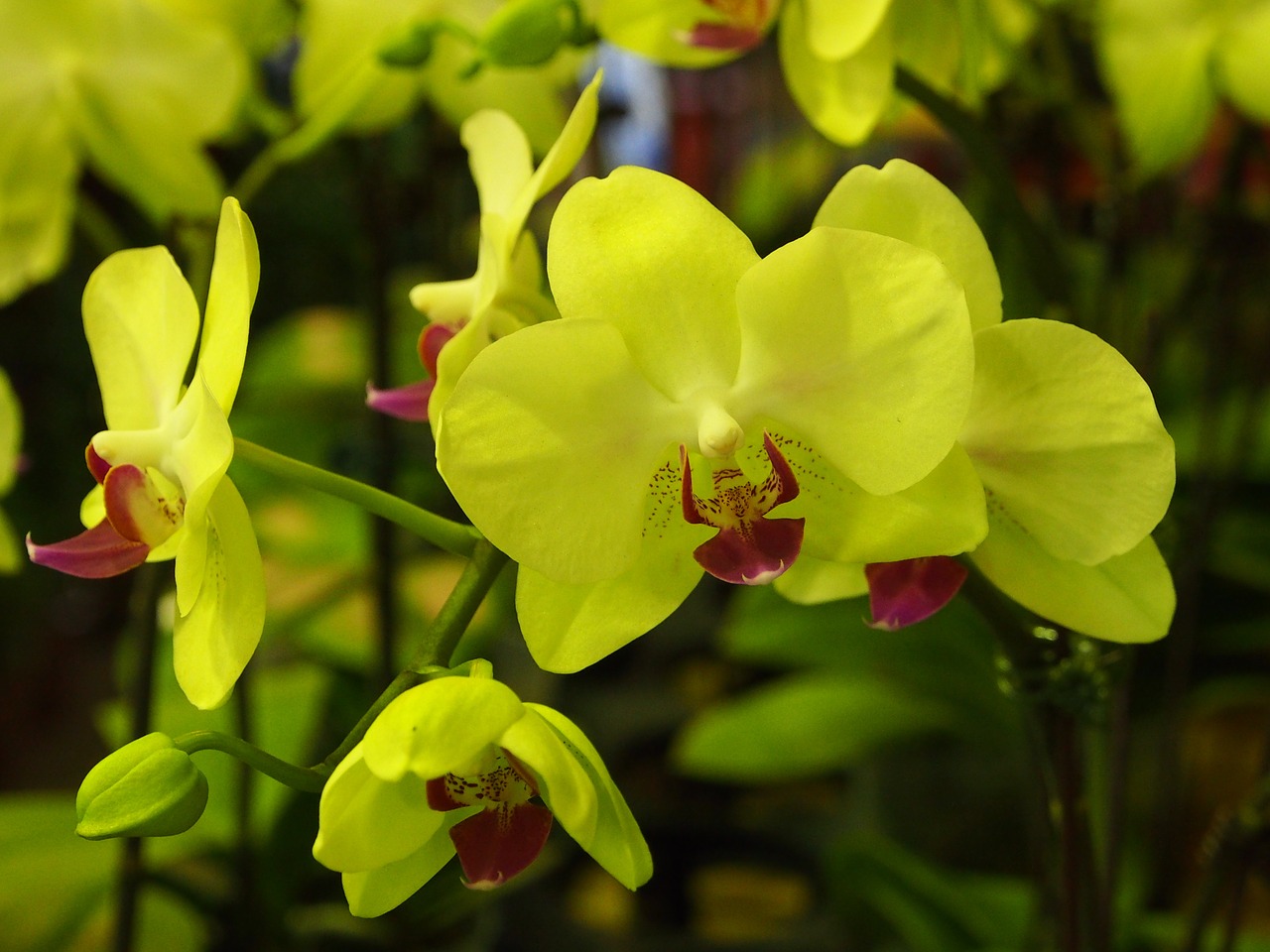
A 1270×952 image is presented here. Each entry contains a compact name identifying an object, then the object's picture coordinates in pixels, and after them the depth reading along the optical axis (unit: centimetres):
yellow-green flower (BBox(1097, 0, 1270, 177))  54
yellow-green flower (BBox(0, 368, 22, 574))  49
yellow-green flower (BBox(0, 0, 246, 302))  54
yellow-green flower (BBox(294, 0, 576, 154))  56
